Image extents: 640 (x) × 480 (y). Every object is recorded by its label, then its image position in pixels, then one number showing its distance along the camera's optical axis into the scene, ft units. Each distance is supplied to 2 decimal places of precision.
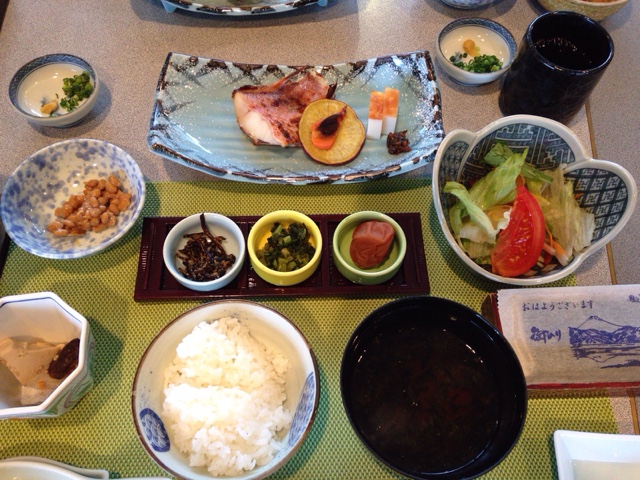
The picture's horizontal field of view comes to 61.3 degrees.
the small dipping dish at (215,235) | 1.36
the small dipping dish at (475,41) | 1.79
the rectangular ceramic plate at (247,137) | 1.53
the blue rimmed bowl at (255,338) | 1.10
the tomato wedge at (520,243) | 1.33
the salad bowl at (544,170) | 1.33
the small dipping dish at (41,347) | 1.20
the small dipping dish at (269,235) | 1.36
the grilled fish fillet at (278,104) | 1.64
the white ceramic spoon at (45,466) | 1.12
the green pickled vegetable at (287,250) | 1.40
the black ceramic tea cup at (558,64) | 1.49
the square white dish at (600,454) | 1.17
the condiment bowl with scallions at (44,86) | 1.72
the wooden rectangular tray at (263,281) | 1.40
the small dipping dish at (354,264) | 1.37
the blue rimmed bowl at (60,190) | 1.43
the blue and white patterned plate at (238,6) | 1.82
